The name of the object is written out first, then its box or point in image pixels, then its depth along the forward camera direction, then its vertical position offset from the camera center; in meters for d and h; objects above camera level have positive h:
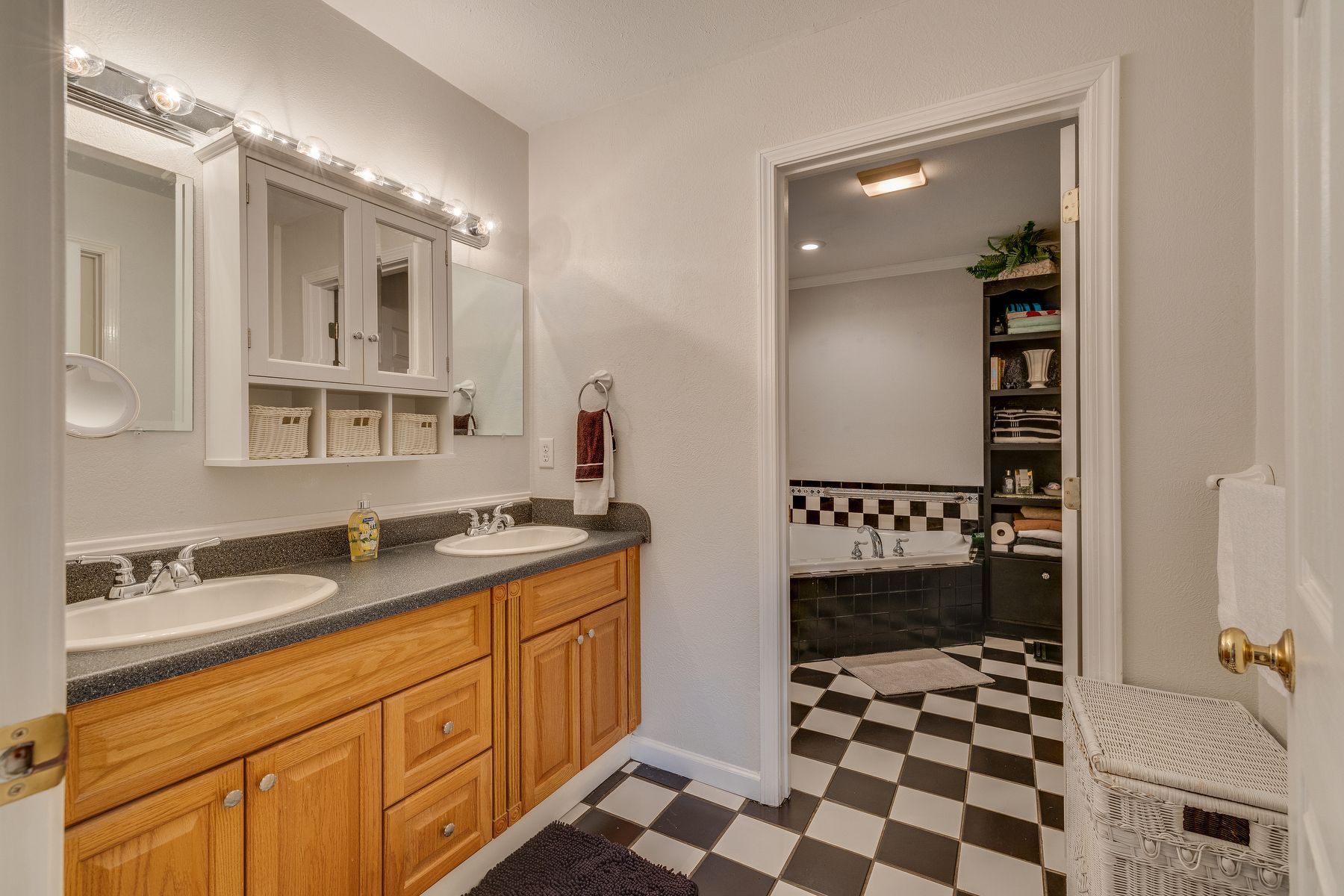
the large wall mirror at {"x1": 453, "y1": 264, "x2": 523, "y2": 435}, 2.19 +0.35
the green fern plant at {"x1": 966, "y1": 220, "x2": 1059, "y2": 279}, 3.42 +1.09
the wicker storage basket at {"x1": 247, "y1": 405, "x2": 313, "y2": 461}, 1.52 +0.04
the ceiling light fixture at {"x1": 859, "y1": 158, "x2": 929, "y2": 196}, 2.64 +1.20
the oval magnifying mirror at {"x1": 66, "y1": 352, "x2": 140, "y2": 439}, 1.27 +0.11
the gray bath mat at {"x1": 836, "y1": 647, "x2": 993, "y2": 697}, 2.80 -1.09
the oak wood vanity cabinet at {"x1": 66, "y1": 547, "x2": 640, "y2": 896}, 0.98 -0.62
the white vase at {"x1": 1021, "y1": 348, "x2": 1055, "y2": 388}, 3.51 +0.47
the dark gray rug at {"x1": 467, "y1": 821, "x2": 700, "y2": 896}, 1.49 -1.08
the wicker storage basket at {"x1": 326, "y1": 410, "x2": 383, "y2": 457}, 1.69 +0.04
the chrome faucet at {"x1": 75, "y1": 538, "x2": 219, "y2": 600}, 1.28 -0.28
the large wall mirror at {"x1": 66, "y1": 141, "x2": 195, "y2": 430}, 1.32 +0.40
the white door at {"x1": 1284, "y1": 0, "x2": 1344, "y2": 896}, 0.44 +0.01
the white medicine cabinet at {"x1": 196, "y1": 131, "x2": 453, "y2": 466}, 1.48 +0.41
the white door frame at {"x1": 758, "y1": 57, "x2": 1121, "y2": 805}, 1.51 +0.35
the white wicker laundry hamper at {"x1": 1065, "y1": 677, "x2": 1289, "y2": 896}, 1.06 -0.65
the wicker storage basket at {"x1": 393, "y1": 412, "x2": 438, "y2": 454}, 1.90 +0.05
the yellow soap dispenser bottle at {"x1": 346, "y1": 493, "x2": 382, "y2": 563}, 1.75 -0.24
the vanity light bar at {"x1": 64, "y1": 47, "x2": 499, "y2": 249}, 1.31 +0.78
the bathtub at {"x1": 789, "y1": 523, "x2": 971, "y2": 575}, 3.25 -0.63
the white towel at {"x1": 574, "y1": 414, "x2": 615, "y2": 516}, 2.20 -0.15
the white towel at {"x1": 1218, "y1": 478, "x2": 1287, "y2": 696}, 1.08 -0.21
